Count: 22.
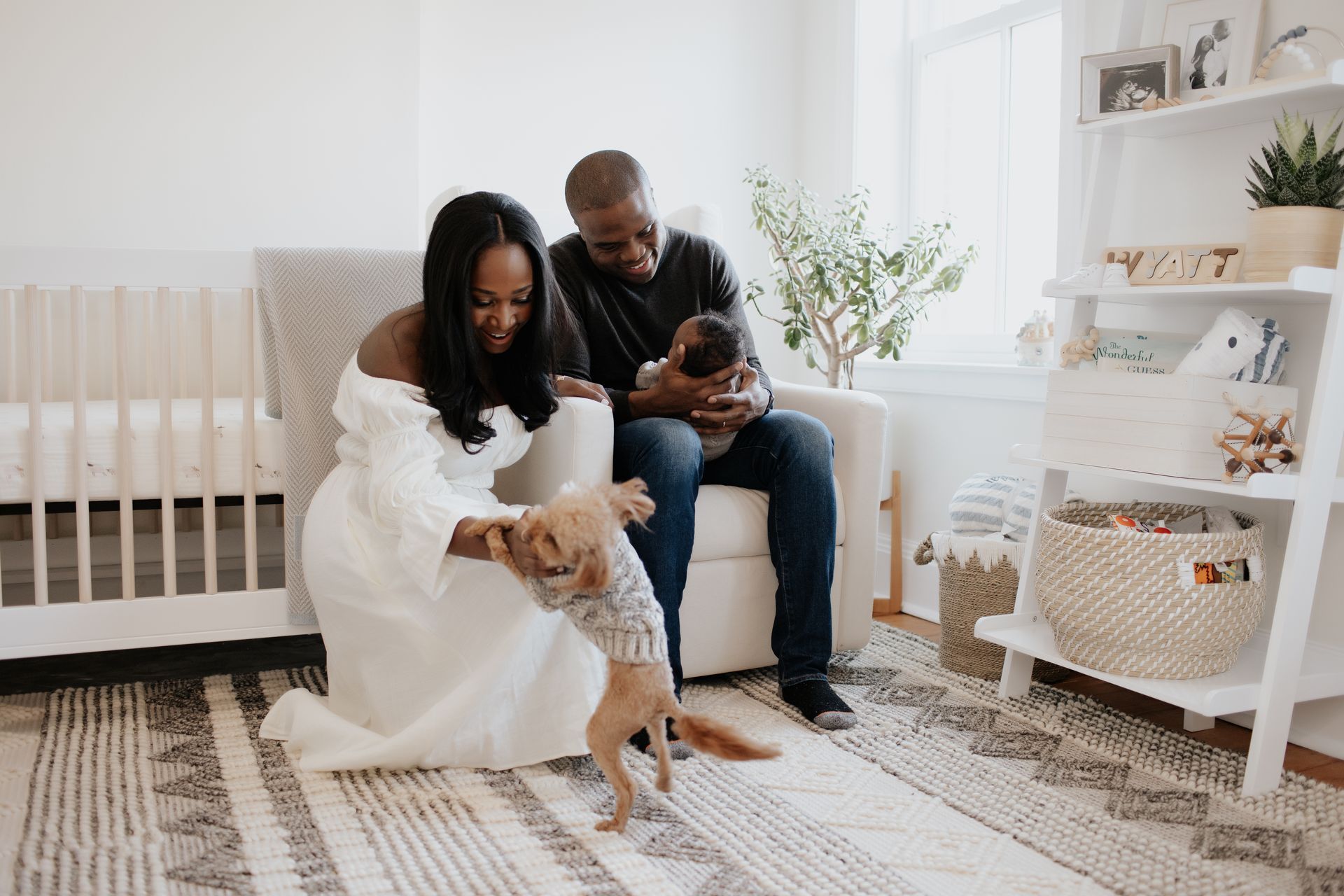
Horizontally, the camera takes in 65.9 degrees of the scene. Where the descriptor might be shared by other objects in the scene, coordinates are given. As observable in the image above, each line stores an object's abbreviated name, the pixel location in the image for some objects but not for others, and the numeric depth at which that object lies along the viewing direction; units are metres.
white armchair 1.70
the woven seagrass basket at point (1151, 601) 1.58
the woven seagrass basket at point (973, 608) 2.03
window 2.63
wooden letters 1.60
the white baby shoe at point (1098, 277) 1.73
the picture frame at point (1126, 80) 1.76
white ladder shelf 1.47
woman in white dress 1.47
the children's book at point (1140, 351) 1.74
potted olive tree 2.57
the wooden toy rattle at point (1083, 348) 1.82
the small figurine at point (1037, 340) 2.42
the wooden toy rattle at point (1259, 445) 1.54
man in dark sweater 1.74
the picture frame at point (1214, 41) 1.73
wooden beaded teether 1.61
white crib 1.71
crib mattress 1.73
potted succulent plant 1.53
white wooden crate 1.59
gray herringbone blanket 1.84
